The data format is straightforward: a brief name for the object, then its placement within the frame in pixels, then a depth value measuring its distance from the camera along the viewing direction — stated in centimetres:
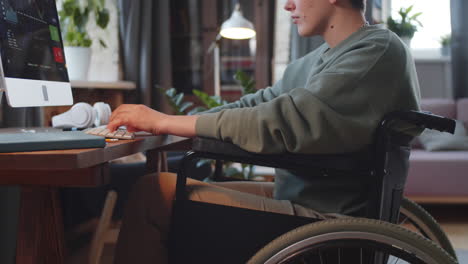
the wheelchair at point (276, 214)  83
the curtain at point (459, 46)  358
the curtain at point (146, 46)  360
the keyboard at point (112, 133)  96
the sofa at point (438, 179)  271
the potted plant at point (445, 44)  383
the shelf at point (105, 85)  259
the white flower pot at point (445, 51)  388
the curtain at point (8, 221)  163
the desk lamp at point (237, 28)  277
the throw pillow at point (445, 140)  306
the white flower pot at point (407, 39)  353
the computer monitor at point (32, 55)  106
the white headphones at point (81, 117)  128
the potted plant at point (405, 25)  350
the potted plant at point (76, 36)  266
